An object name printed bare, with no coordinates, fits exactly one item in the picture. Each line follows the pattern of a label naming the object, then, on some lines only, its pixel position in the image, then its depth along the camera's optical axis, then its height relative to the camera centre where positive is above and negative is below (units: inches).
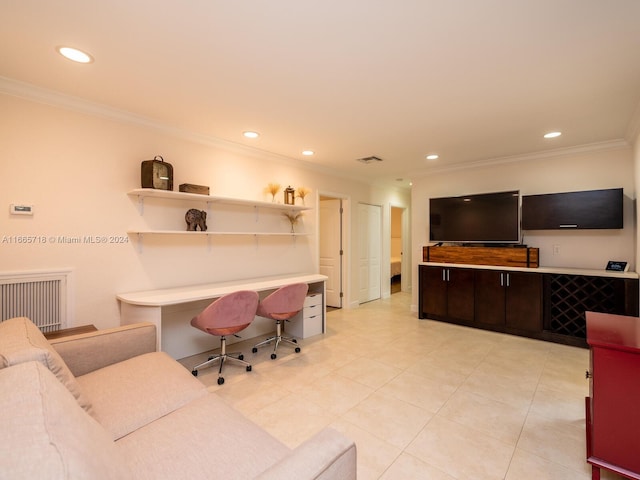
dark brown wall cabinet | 141.1 +15.1
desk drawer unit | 157.2 -41.5
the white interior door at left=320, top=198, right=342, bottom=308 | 222.1 -5.2
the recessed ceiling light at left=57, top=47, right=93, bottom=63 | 76.5 +46.9
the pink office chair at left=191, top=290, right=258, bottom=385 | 108.6 -27.5
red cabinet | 60.6 -32.7
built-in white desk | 104.6 -26.3
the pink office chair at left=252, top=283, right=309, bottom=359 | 129.3 -27.1
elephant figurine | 128.7 +8.4
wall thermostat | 94.0 +9.0
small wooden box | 123.9 +20.6
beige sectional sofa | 28.6 -29.7
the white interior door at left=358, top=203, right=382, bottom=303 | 235.8 -7.6
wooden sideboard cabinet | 138.3 -28.5
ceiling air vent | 175.5 +46.5
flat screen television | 166.6 +13.0
